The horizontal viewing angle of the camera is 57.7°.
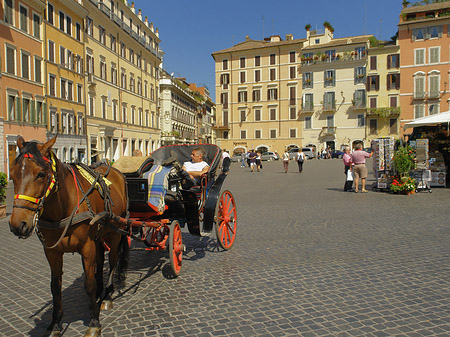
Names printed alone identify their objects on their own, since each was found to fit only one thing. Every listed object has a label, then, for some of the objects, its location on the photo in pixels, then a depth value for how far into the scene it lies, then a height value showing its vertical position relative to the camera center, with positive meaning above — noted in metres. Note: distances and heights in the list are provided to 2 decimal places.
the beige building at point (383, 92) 54.41 +8.87
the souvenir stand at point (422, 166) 13.33 -0.31
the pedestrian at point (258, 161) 29.58 -0.21
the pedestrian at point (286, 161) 26.86 -0.21
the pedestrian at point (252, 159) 28.86 -0.06
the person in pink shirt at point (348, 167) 14.52 -0.36
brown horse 2.92 -0.41
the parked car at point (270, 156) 53.21 +0.25
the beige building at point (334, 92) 56.78 +9.32
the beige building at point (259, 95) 61.06 +9.68
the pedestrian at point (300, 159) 26.04 -0.08
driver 6.16 -0.10
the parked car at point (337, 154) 52.98 +0.44
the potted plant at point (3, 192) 10.23 -0.80
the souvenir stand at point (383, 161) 13.83 -0.14
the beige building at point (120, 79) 36.25 +8.27
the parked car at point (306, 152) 53.90 +0.74
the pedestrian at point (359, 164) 13.75 -0.23
